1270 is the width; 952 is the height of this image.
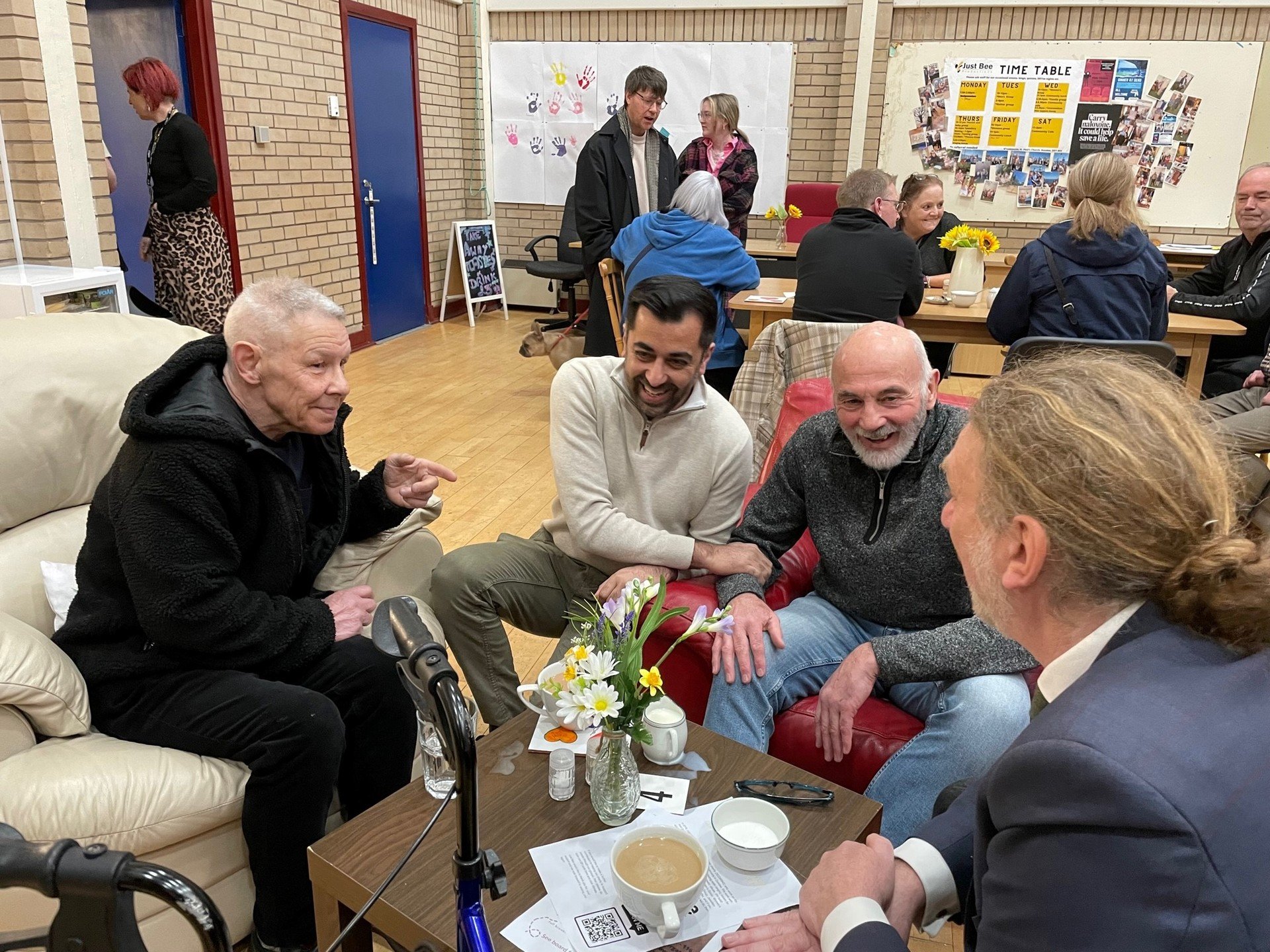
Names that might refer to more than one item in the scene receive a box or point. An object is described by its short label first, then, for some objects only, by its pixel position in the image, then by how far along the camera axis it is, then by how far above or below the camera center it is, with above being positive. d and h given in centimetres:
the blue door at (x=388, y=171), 629 +3
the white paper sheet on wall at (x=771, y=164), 709 +13
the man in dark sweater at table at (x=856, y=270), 348 -32
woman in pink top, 514 +14
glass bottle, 134 -84
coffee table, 122 -91
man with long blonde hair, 70 -40
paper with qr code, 116 -91
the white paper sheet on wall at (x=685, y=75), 702 +77
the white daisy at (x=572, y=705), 127 -70
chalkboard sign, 739 -69
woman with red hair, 407 -18
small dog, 476 -84
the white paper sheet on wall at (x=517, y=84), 736 +72
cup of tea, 115 -86
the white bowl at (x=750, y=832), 125 -88
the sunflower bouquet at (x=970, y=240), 395 -23
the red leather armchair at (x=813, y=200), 647 -12
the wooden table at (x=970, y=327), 370 -56
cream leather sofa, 146 -84
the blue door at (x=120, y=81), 443 +42
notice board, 636 +46
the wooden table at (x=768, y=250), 562 -40
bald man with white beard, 167 -83
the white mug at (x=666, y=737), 149 -86
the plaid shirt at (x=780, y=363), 314 -60
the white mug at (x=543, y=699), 147 -87
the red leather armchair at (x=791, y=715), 175 -100
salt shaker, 140 -87
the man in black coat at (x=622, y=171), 443 +4
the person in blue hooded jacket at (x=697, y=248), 363 -26
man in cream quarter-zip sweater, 203 -68
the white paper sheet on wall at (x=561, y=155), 739 +17
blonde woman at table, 315 -28
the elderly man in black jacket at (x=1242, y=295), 364 -42
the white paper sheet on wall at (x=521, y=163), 753 +11
